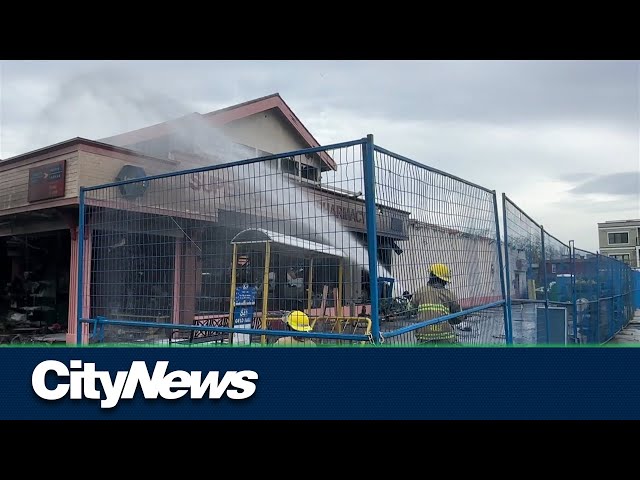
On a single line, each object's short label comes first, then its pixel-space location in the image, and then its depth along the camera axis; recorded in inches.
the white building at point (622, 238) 1870.1
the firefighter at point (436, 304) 180.7
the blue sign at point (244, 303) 211.2
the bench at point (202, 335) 211.8
